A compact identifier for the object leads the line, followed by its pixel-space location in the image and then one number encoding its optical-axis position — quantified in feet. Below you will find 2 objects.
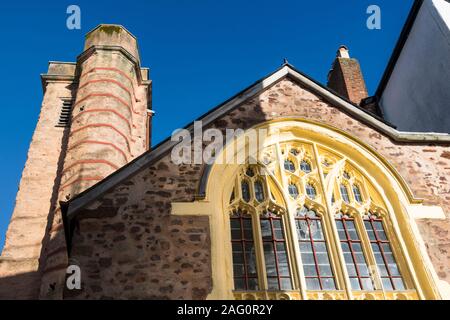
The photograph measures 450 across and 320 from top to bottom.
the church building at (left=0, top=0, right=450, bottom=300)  24.30
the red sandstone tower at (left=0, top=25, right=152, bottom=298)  42.14
